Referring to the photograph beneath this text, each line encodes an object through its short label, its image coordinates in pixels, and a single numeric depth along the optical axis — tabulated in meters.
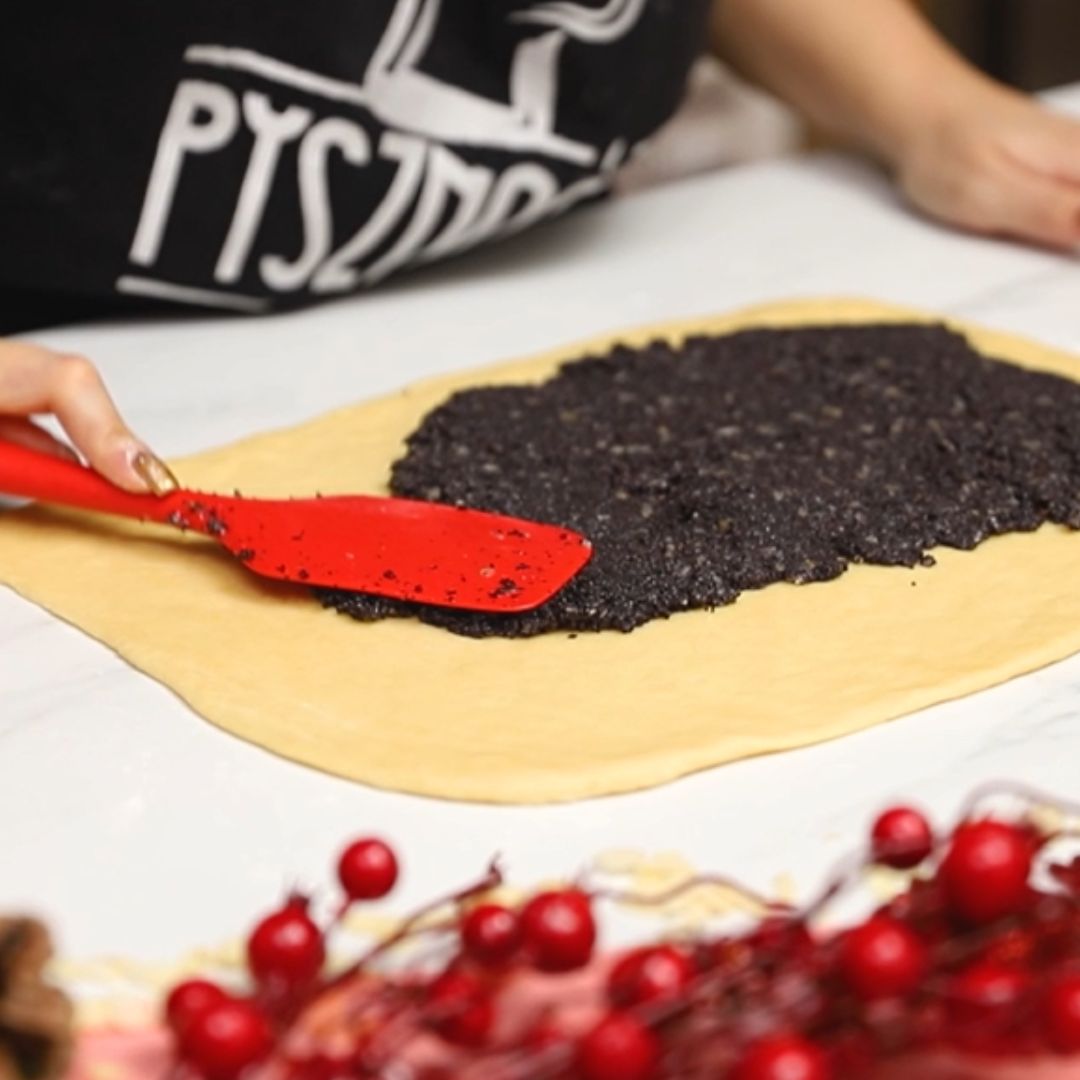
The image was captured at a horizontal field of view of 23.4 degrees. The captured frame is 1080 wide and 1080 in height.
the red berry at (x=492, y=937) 0.52
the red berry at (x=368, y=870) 0.54
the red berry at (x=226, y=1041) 0.49
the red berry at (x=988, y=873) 0.50
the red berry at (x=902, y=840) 0.53
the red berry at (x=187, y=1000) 0.51
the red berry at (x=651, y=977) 0.50
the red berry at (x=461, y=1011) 0.50
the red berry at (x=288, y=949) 0.52
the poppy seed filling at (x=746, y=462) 0.67
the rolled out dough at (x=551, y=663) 0.60
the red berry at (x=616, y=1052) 0.48
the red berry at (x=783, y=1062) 0.48
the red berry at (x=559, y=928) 0.52
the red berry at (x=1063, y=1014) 0.49
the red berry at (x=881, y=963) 0.49
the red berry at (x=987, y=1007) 0.49
